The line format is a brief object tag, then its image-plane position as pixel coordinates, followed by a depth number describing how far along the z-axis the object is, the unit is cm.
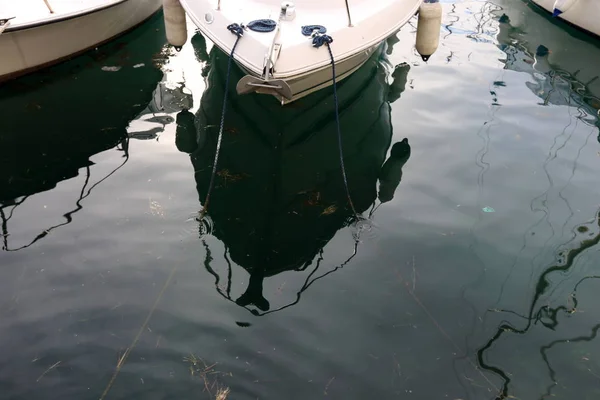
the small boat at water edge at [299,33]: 605
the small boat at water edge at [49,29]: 773
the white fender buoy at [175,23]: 841
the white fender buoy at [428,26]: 820
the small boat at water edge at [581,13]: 1129
